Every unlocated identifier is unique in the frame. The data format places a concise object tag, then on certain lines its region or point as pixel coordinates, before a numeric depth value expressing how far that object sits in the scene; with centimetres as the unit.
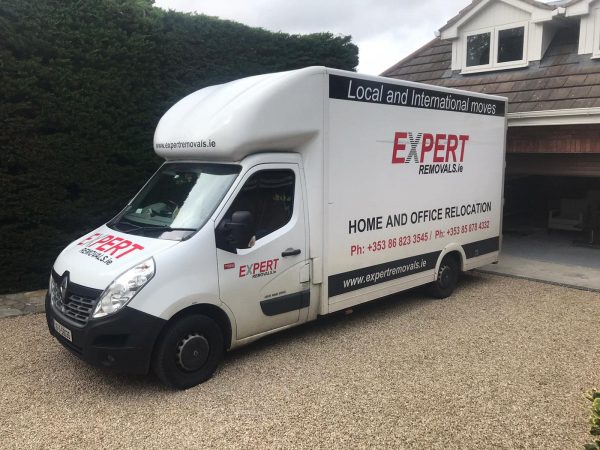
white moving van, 427
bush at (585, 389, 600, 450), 247
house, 905
